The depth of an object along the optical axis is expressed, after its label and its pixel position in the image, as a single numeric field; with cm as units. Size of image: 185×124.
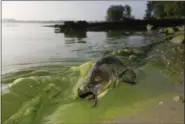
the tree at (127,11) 5497
